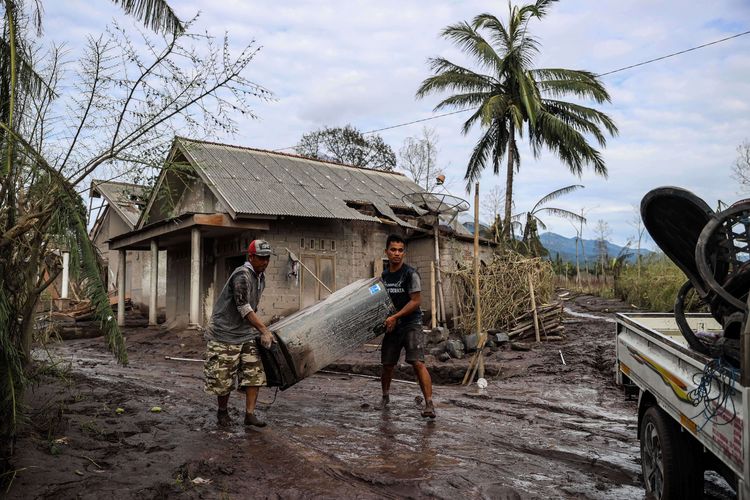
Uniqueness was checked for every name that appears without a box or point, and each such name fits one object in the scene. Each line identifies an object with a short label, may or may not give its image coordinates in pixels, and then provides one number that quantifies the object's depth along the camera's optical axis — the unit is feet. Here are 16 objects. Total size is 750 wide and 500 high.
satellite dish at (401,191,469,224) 47.18
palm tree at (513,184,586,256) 71.82
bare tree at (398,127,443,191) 119.24
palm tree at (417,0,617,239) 67.62
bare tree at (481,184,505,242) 55.27
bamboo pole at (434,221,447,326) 46.44
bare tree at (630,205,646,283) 57.55
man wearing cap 17.90
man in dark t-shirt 19.77
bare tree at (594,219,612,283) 92.95
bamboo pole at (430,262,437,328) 42.04
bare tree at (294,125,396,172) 112.47
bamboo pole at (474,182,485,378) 29.94
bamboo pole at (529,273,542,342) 41.29
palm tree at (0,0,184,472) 12.48
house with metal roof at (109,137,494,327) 51.19
